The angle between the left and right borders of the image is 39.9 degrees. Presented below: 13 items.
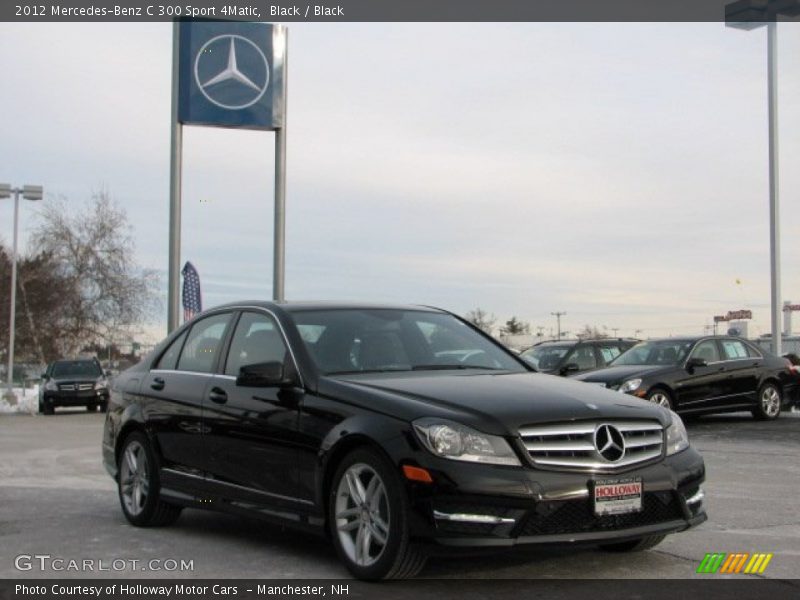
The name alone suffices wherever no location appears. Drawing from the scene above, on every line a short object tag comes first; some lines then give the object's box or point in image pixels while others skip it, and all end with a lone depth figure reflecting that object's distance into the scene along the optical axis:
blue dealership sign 19.30
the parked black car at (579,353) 20.58
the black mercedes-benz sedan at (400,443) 5.48
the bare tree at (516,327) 117.81
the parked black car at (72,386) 28.44
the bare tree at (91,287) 53.75
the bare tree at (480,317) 90.56
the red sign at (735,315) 107.22
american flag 20.44
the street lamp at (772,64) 23.81
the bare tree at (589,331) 108.25
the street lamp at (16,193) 38.19
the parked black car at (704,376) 17.28
